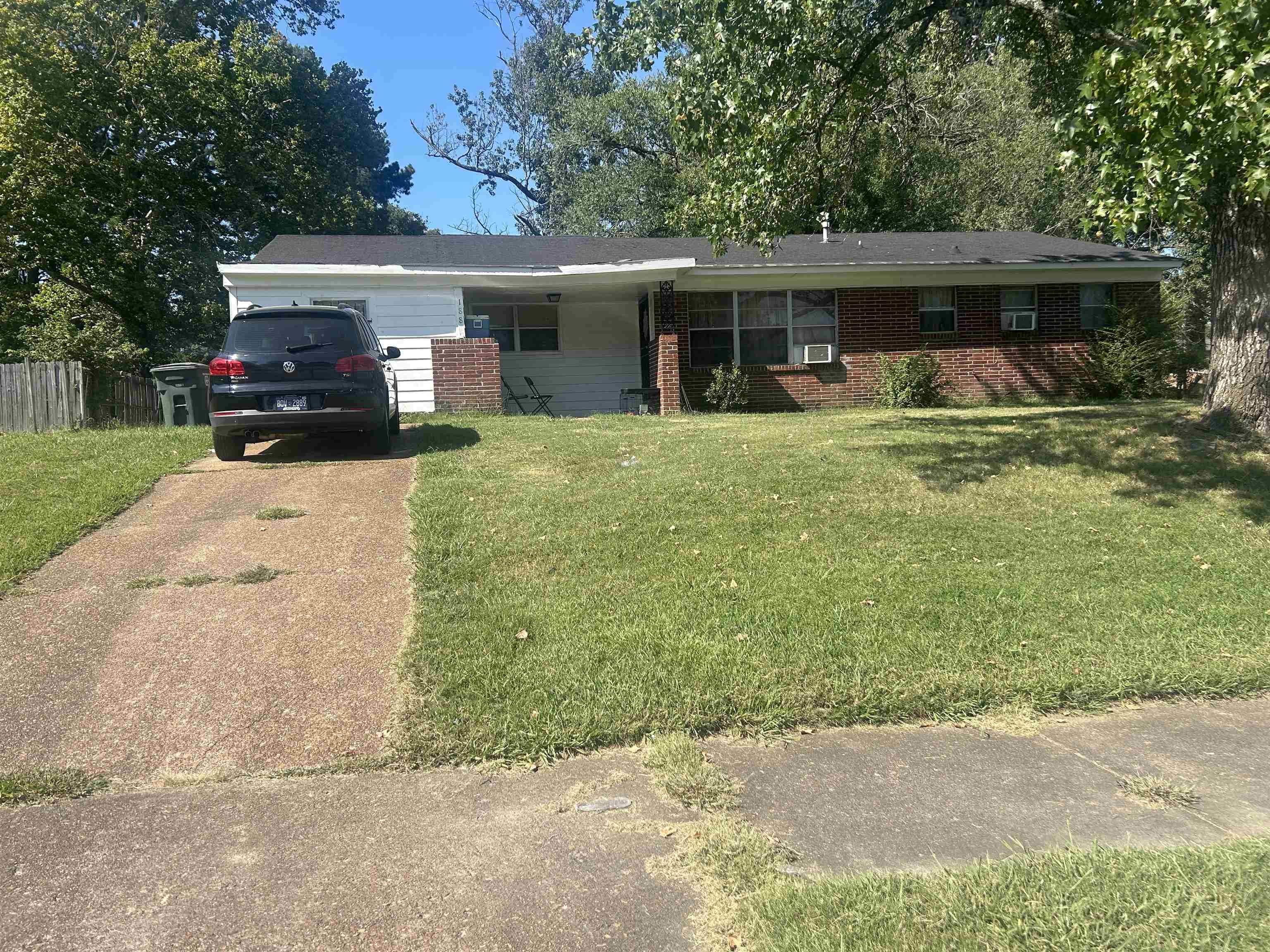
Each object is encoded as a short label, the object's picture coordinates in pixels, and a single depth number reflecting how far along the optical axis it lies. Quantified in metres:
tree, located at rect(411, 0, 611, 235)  40.91
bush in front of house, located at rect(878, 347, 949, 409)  16.28
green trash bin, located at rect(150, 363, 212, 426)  13.18
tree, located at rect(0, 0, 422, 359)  21.30
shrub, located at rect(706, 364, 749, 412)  16.03
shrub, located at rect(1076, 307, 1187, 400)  16.67
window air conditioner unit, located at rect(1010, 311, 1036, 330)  17.28
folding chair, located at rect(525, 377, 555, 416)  17.08
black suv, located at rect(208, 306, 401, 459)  9.06
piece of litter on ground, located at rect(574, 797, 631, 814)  3.27
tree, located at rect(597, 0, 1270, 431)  5.60
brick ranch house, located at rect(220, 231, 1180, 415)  15.27
